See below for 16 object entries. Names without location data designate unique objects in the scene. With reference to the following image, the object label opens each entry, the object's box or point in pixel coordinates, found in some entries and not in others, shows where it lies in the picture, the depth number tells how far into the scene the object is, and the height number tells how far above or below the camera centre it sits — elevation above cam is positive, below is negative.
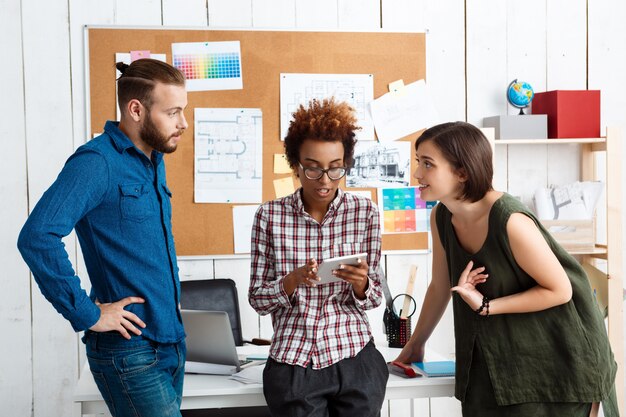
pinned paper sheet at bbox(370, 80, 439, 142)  3.50 +0.38
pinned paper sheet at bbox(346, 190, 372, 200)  3.50 -0.02
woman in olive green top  1.85 -0.32
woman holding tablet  1.91 -0.27
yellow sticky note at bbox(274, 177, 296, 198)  3.43 +0.01
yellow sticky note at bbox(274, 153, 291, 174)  3.42 +0.11
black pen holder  2.47 -0.50
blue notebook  2.14 -0.56
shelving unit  3.25 -0.28
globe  3.47 +0.45
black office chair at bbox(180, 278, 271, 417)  3.12 -0.49
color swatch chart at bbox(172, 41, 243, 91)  3.36 +0.60
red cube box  3.41 +0.35
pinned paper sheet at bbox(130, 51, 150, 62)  3.32 +0.64
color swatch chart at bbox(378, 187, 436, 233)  3.52 -0.12
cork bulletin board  3.31 +0.57
